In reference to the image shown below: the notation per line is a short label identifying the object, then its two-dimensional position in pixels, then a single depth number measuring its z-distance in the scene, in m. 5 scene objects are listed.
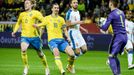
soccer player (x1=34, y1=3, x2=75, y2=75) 16.92
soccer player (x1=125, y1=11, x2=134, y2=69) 21.17
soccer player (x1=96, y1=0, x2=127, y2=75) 15.80
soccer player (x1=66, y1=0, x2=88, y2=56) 19.19
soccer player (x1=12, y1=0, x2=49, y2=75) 17.39
